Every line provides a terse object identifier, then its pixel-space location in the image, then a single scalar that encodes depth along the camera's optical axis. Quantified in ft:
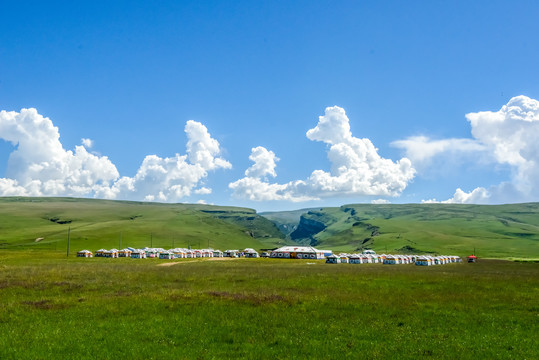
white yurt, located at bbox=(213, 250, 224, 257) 649.61
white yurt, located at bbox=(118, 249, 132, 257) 554.87
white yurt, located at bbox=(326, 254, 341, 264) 437.91
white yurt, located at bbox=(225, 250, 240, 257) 621.72
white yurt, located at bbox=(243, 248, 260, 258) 619.26
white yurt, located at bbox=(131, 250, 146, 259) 537.65
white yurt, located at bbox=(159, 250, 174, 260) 524.32
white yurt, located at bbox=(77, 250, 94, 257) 512.63
